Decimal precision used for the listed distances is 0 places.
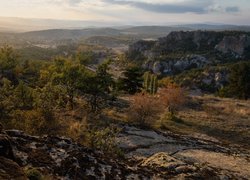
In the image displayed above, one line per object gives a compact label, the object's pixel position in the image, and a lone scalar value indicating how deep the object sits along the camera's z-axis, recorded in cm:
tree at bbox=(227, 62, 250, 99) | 6263
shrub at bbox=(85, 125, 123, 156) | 1903
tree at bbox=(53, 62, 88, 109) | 3468
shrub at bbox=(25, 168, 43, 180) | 1003
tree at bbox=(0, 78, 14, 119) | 2335
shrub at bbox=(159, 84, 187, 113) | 4191
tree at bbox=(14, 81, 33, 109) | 2749
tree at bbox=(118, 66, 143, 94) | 5761
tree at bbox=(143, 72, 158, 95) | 6141
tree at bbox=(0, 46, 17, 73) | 4634
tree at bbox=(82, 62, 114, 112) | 3555
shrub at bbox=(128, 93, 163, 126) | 3343
